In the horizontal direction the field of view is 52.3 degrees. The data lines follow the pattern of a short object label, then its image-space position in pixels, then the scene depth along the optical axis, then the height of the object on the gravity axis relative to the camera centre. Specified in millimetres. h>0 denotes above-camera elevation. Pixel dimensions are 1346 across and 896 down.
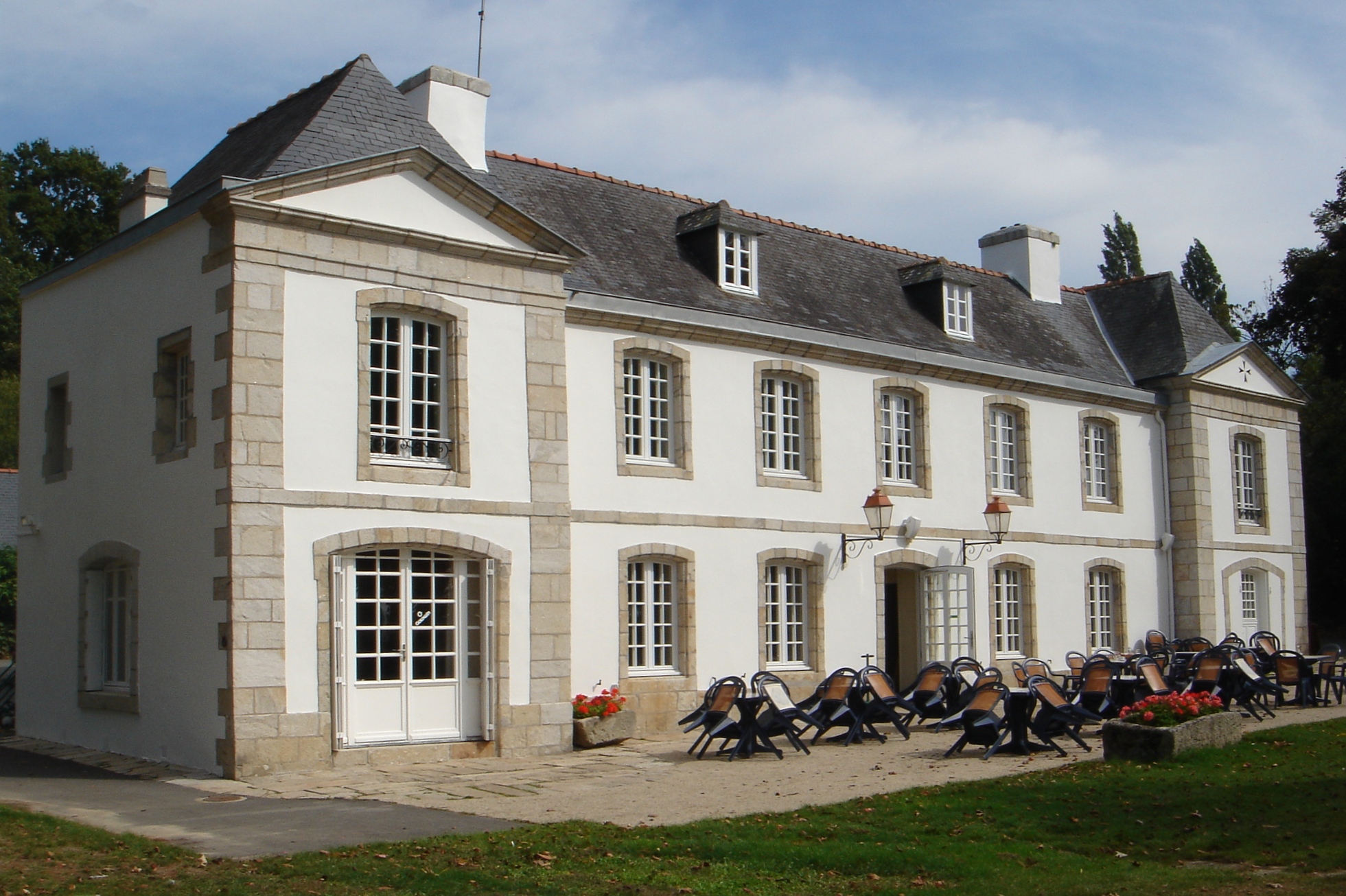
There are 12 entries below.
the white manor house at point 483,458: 12242 +1356
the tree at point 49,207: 42031 +11819
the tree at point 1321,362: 21016 +3909
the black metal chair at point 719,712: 12789 -1264
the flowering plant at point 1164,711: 11555 -1193
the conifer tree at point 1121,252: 44812 +10475
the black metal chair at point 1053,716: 12398 -1305
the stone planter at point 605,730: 13797 -1531
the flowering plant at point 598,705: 13969 -1287
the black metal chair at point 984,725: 12398 -1371
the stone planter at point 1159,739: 11258 -1400
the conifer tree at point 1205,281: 43156 +9151
